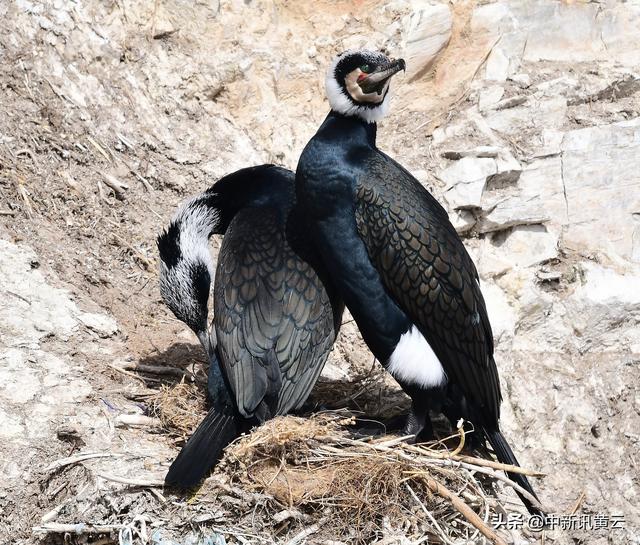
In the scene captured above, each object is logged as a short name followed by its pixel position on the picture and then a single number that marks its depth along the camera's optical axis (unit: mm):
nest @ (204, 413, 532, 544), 7852
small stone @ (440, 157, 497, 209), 11777
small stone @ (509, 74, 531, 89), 12687
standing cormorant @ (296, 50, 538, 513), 8484
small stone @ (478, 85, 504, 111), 12562
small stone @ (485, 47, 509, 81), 12836
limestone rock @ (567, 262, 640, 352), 11453
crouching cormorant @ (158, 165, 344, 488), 8492
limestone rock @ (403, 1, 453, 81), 12859
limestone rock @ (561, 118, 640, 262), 11992
